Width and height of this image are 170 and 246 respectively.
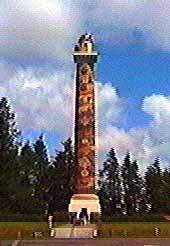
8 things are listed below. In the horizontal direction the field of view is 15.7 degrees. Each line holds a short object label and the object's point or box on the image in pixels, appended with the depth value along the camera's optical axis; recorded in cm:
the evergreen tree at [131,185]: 9369
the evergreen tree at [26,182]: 7481
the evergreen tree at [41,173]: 8356
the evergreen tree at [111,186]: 9406
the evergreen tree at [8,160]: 7212
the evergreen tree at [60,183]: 8475
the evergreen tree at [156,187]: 8819
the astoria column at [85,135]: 6059
